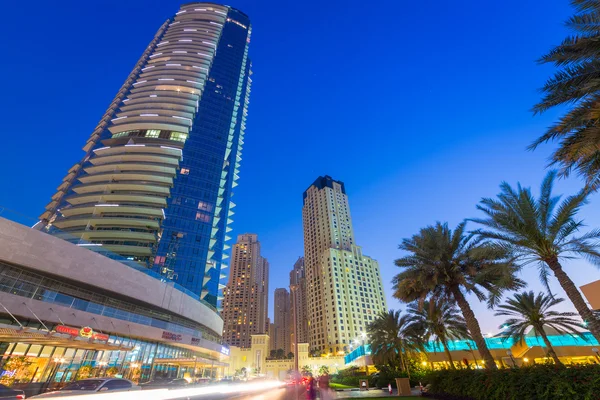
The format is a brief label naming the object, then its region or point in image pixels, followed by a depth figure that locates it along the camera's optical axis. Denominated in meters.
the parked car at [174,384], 25.36
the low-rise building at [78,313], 24.20
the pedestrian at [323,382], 33.59
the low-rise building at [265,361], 89.44
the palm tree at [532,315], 28.91
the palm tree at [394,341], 36.00
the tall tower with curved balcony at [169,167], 60.66
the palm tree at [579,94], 10.09
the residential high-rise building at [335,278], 106.56
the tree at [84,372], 27.67
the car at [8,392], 12.46
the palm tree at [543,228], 14.52
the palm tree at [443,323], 31.83
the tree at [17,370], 22.71
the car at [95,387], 10.60
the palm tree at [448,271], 20.08
